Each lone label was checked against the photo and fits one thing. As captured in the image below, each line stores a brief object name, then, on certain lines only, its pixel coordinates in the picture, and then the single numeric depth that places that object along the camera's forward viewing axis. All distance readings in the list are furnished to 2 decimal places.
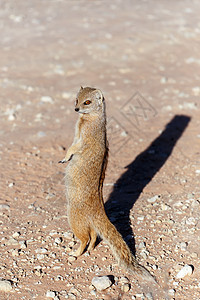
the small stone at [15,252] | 7.71
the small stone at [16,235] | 8.25
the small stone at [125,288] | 6.83
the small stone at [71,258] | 7.57
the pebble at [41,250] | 7.77
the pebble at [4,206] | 9.32
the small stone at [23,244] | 7.91
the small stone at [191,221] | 8.49
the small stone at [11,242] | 8.03
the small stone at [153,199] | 9.45
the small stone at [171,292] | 6.78
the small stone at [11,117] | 13.93
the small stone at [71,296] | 6.66
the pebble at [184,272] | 7.10
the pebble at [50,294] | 6.67
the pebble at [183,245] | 7.80
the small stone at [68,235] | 8.25
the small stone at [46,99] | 15.22
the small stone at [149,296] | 6.68
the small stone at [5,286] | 6.80
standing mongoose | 7.48
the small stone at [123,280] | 7.02
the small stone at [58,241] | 8.07
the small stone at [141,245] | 7.87
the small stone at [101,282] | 6.78
